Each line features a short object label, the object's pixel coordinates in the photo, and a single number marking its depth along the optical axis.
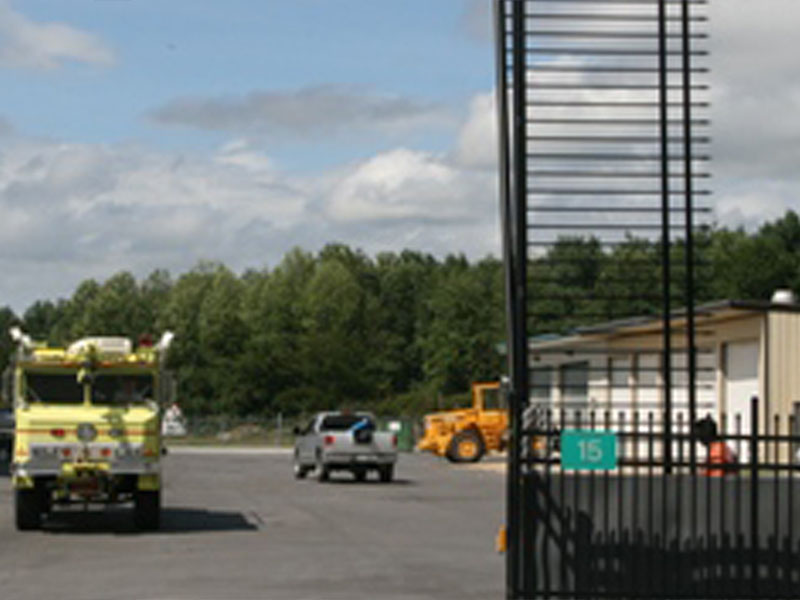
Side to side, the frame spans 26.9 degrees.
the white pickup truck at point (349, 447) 42.66
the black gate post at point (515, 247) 11.75
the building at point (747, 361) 43.62
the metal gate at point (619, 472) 11.82
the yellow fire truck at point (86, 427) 23.44
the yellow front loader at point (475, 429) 57.25
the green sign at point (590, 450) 11.80
